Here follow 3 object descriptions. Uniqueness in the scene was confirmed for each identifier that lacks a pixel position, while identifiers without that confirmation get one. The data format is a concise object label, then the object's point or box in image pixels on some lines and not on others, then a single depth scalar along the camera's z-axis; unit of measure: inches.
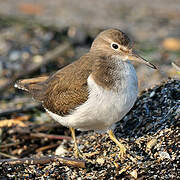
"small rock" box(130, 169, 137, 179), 323.8
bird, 344.5
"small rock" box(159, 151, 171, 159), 337.4
